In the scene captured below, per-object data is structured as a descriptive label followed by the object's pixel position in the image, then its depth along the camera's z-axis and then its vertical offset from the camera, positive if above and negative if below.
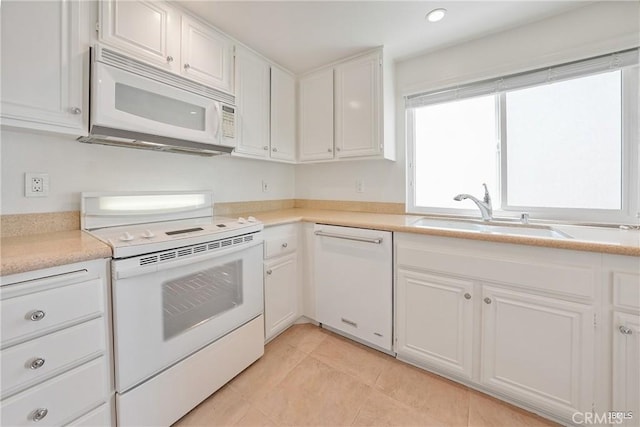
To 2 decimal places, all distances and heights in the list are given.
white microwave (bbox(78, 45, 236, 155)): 1.17 +0.57
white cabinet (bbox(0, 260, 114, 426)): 0.81 -0.47
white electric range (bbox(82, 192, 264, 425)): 1.06 -0.43
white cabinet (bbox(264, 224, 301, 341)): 1.77 -0.49
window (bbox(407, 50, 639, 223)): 1.51 +0.48
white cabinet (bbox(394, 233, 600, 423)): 1.12 -0.54
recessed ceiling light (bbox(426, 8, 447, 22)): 1.57 +1.26
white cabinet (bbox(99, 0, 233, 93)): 1.27 +1.00
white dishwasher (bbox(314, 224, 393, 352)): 1.67 -0.49
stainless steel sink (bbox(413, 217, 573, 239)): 1.51 -0.09
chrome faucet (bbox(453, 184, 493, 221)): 1.76 +0.06
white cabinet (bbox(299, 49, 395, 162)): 2.01 +0.87
